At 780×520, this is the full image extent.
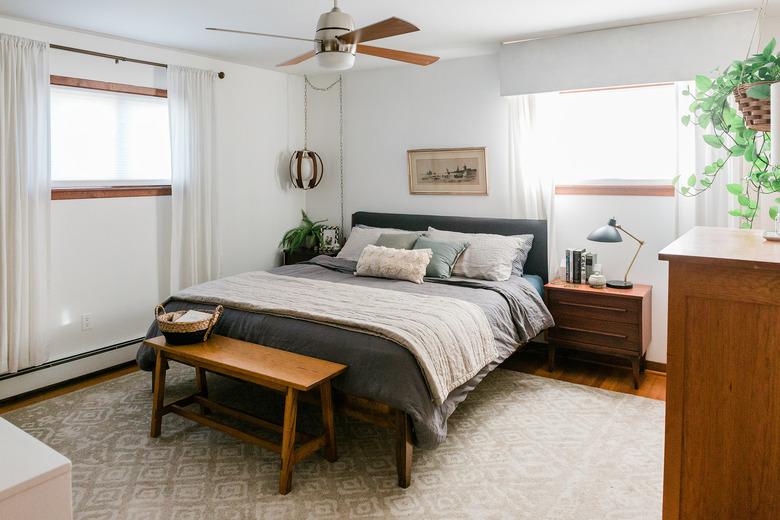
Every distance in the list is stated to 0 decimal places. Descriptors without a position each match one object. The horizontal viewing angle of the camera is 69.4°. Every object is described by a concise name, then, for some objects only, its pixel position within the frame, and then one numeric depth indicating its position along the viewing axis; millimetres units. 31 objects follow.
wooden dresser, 1396
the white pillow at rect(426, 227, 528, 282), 4234
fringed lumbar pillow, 4152
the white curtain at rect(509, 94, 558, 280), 4492
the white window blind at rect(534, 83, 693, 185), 4066
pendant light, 5637
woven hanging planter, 1664
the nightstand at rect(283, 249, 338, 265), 5575
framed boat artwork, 4898
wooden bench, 2648
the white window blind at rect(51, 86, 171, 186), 4047
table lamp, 3953
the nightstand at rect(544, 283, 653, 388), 3873
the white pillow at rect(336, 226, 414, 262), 4961
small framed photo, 5539
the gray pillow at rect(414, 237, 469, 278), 4270
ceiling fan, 2576
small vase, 4117
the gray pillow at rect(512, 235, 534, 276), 4414
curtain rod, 3887
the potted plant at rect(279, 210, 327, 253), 5707
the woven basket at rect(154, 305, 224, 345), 3137
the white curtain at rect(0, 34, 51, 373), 3635
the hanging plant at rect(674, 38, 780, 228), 1687
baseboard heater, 3784
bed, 2682
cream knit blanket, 2857
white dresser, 1247
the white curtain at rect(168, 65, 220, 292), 4602
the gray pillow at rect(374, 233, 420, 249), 4598
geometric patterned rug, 2520
